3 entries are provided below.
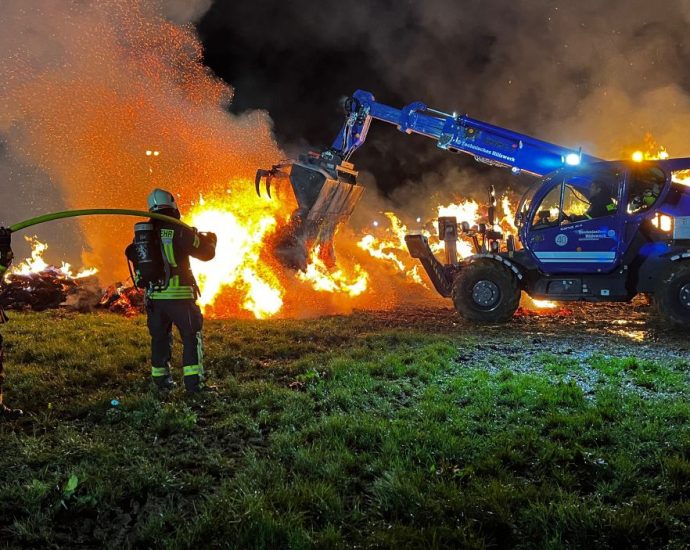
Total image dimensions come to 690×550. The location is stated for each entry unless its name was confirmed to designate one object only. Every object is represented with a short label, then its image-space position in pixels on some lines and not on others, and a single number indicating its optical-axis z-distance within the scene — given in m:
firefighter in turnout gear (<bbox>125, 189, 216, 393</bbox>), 5.07
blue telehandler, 8.30
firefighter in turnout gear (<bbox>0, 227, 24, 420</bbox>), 4.21
